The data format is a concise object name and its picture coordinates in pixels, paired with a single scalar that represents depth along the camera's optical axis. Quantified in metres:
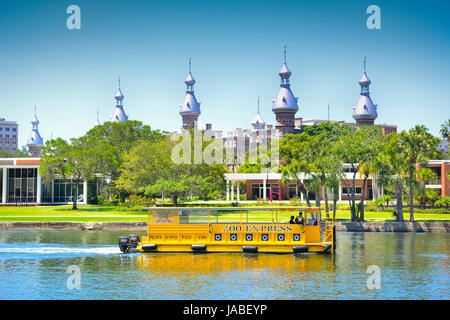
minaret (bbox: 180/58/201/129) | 192.88
